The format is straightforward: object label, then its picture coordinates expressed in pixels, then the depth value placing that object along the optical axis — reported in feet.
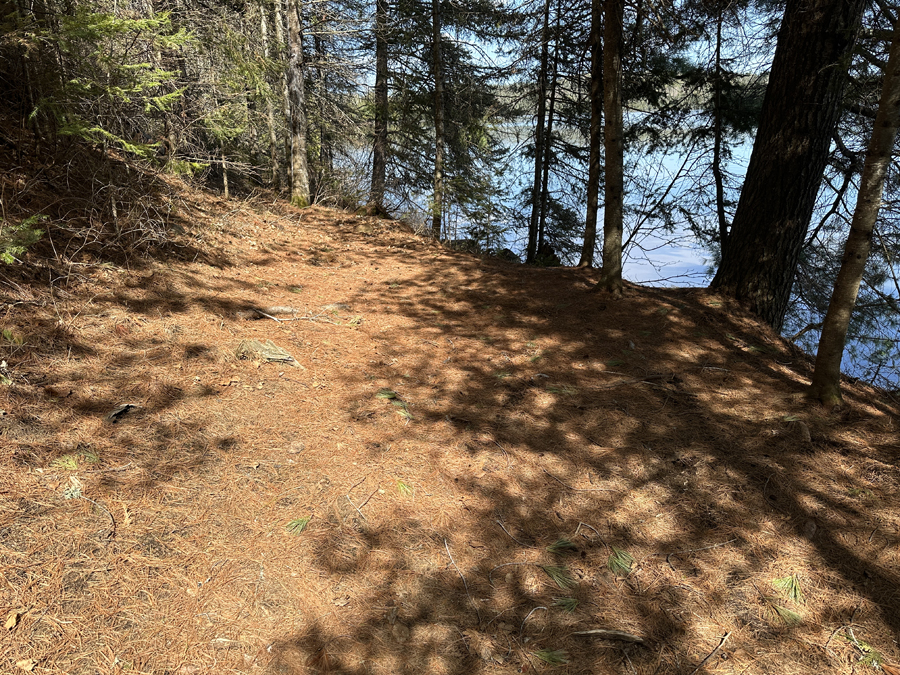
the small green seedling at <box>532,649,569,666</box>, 6.84
